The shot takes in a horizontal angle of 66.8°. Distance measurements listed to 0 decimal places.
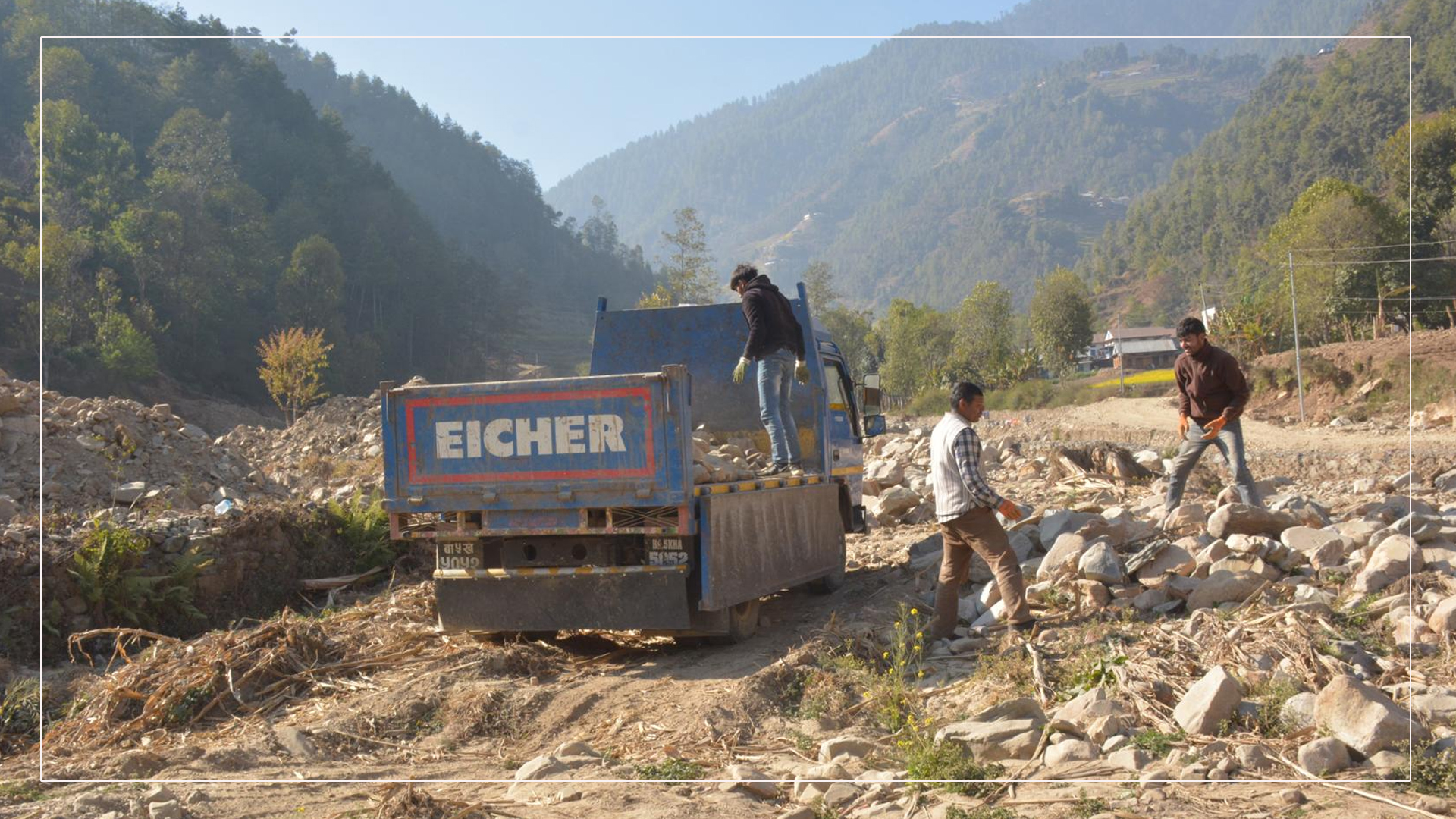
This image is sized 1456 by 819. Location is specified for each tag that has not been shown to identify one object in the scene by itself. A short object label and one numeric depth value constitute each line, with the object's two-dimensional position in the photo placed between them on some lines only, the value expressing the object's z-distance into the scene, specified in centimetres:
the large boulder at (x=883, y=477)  1581
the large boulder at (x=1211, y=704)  495
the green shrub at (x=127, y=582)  910
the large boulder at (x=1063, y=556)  757
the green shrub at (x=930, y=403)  6229
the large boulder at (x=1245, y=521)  776
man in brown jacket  821
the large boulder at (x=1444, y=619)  581
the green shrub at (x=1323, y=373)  3588
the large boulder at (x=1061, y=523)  850
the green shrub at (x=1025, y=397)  5597
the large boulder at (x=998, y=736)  498
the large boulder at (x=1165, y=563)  731
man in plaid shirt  670
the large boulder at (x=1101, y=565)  720
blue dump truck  677
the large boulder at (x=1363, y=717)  448
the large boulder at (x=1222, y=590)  689
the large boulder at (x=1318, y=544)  716
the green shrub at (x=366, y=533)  1166
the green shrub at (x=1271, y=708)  489
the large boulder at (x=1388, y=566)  661
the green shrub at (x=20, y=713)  659
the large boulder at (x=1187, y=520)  823
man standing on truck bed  815
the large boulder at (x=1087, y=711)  514
